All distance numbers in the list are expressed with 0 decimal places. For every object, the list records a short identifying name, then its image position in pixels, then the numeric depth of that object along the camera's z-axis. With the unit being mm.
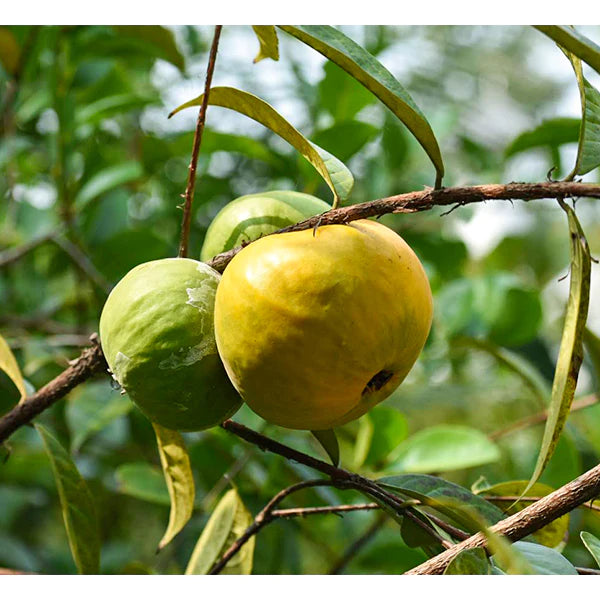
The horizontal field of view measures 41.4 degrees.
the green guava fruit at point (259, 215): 777
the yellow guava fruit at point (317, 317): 604
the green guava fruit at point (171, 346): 685
